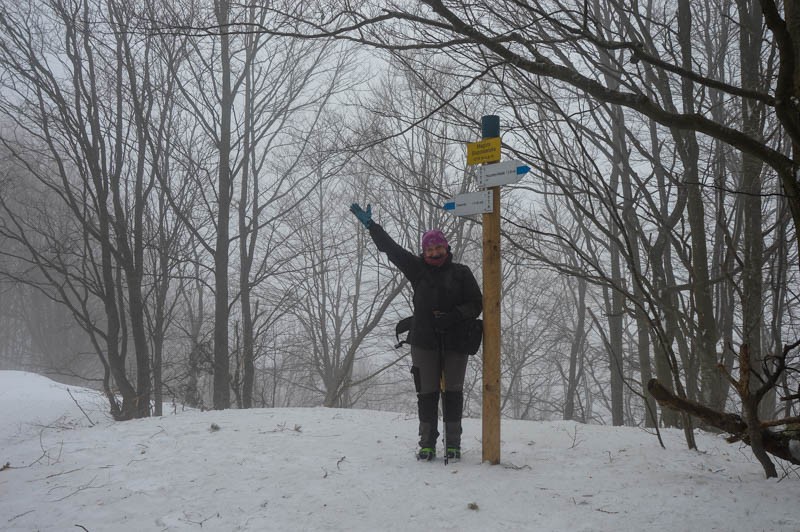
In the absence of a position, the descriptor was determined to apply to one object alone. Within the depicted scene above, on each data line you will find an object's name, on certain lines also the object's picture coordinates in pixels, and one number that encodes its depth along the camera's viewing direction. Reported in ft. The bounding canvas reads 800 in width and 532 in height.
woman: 11.75
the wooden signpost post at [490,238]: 11.02
